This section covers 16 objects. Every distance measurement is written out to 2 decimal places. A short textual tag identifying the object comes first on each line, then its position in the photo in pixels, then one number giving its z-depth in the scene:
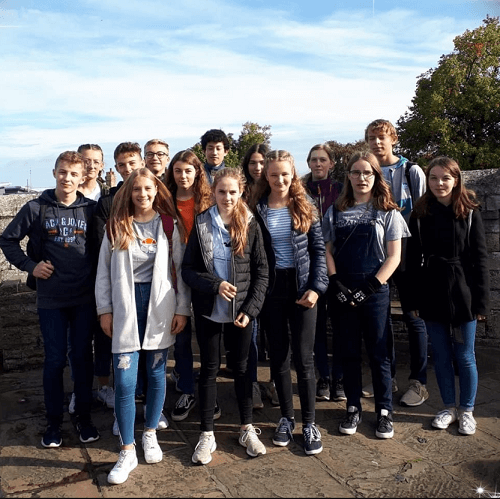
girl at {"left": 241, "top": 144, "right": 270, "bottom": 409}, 4.09
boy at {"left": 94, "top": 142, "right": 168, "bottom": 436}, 3.97
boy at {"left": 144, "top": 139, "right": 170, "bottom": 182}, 4.20
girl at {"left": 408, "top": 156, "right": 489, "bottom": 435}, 3.70
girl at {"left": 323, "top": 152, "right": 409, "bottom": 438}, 3.63
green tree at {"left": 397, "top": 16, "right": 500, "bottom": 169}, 23.69
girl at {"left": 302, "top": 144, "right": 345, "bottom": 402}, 4.27
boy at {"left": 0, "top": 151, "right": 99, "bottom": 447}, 3.49
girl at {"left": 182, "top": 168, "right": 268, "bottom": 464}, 3.30
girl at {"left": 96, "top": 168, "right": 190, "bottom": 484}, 3.22
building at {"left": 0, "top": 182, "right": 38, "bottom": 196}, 33.35
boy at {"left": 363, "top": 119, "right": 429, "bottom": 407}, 4.26
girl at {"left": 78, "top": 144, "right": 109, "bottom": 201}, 4.23
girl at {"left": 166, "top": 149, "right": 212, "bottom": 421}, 3.91
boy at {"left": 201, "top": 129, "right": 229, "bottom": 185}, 4.68
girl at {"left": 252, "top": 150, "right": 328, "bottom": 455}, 3.42
